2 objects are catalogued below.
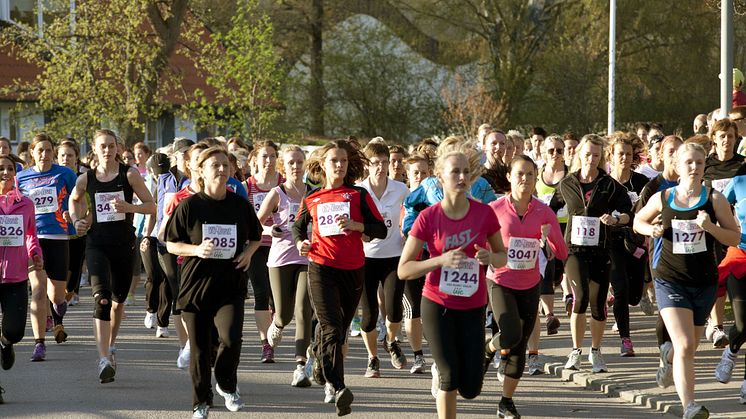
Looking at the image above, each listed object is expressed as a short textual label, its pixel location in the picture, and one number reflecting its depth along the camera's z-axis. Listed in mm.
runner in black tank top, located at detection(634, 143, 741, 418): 16203
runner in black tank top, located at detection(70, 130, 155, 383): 20391
